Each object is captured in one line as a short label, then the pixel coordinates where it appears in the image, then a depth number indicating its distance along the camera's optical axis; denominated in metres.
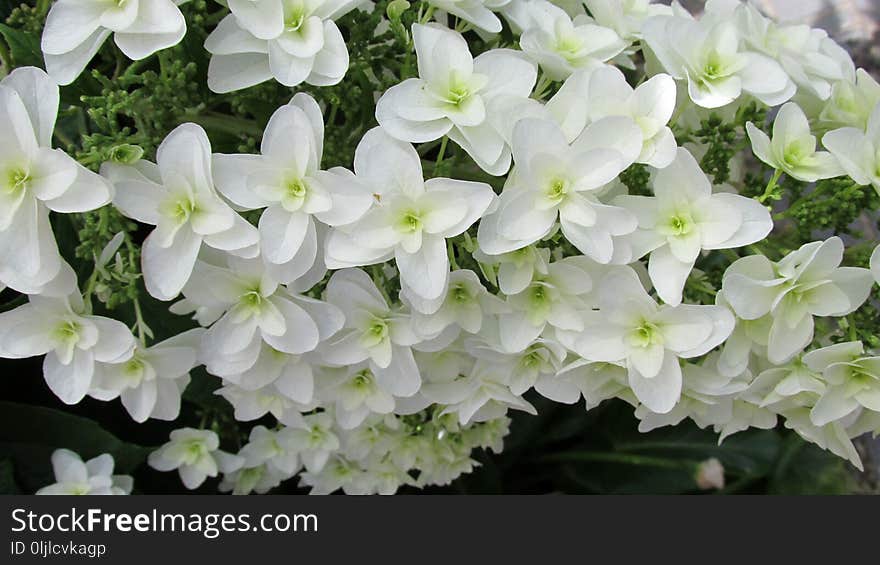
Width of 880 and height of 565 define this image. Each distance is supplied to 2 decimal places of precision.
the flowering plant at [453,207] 0.38
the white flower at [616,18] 0.41
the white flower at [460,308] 0.40
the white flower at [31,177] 0.37
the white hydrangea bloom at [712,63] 0.40
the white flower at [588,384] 0.41
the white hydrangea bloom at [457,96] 0.38
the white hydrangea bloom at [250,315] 0.39
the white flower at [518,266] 0.39
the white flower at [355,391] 0.44
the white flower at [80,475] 0.47
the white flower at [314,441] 0.49
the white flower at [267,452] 0.51
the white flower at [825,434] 0.42
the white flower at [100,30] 0.37
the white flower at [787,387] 0.40
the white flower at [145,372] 0.42
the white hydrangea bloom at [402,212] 0.38
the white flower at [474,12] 0.39
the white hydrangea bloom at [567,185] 0.37
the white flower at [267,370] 0.40
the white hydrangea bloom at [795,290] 0.38
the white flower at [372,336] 0.40
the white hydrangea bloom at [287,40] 0.37
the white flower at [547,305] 0.39
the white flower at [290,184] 0.38
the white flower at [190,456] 0.50
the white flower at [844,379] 0.39
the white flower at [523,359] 0.41
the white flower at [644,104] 0.38
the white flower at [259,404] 0.45
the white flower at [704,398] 0.40
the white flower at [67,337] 0.40
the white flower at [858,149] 0.39
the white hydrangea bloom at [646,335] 0.39
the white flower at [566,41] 0.39
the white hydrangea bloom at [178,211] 0.37
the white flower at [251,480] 0.53
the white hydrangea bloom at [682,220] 0.38
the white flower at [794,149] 0.40
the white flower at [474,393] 0.43
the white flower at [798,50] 0.41
